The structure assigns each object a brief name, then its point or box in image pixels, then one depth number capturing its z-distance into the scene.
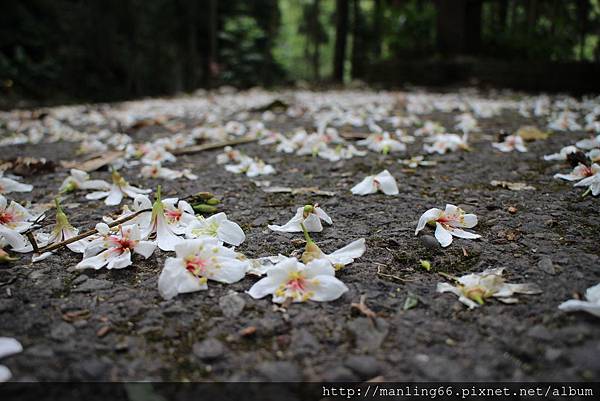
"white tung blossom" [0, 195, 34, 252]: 0.28
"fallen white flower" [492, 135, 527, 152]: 0.55
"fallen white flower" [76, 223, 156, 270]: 0.26
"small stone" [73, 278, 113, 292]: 0.24
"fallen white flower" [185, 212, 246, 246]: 0.29
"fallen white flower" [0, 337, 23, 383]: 0.19
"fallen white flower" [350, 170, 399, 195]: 0.39
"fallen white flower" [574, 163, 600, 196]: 0.35
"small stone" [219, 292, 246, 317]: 0.22
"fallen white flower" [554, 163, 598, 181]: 0.38
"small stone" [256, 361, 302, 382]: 0.18
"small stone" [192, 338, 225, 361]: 0.19
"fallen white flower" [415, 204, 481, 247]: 0.30
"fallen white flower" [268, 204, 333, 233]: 0.31
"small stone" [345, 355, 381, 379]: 0.18
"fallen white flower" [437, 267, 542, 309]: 0.22
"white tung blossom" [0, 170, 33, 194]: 0.41
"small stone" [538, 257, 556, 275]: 0.24
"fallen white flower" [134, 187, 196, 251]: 0.28
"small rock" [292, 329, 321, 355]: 0.19
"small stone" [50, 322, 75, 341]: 0.20
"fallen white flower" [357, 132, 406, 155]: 0.57
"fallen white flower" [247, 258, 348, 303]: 0.23
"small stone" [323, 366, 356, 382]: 0.18
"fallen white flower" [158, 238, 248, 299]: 0.23
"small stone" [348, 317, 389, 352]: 0.20
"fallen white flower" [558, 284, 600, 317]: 0.20
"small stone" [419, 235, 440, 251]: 0.28
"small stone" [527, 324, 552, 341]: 0.19
